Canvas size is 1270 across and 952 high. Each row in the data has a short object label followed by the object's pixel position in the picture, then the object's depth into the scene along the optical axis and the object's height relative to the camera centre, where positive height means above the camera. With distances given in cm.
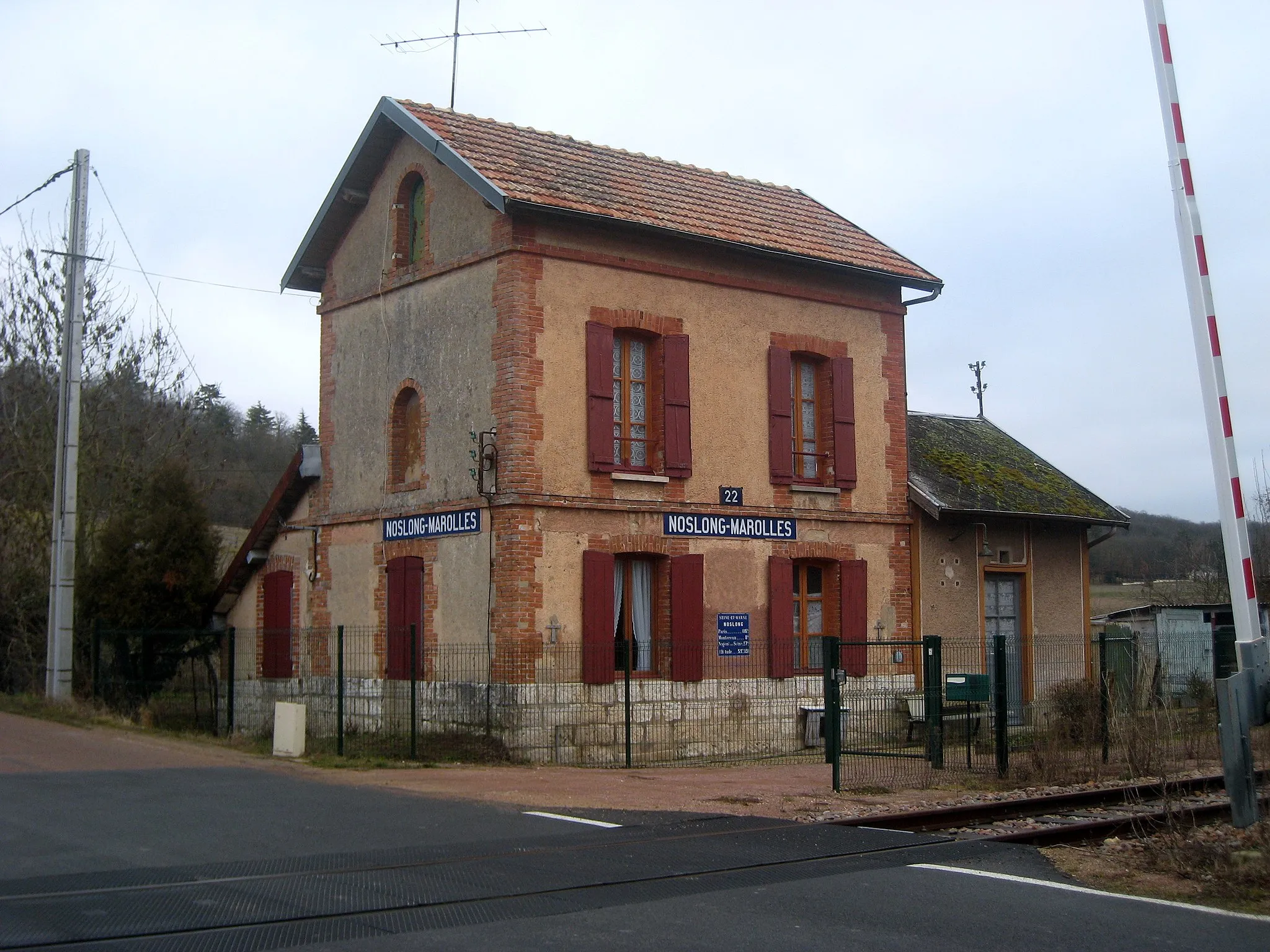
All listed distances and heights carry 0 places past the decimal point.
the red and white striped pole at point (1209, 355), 902 +180
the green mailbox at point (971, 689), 1616 -88
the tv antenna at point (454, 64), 2119 +884
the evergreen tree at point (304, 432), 6512 +954
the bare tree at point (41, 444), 2656 +377
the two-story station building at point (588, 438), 1742 +259
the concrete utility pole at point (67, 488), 2170 +224
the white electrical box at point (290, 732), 1694 -134
